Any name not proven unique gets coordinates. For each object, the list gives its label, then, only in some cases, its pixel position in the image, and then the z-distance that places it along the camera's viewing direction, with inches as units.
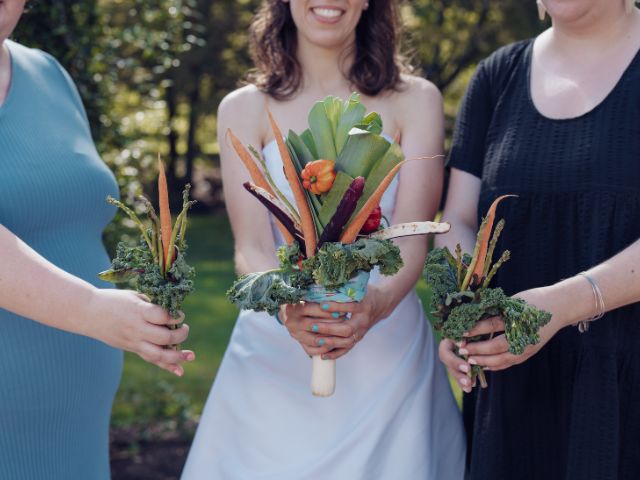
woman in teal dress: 98.5
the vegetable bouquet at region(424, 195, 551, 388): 97.9
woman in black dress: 112.8
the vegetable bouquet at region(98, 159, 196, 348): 96.2
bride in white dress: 126.9
